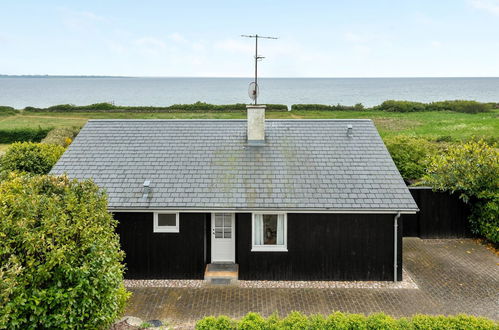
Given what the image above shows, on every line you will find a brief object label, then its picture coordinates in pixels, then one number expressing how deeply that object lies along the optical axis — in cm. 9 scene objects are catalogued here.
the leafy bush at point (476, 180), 1407
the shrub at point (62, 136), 2823
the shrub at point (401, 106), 5191
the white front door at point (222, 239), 1242
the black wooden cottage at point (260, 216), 1173
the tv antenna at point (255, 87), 1466
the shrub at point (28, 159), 1747
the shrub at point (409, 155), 1847
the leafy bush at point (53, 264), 624
